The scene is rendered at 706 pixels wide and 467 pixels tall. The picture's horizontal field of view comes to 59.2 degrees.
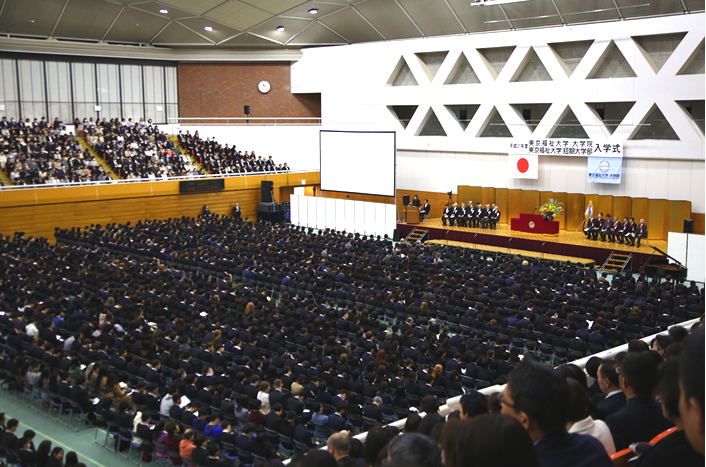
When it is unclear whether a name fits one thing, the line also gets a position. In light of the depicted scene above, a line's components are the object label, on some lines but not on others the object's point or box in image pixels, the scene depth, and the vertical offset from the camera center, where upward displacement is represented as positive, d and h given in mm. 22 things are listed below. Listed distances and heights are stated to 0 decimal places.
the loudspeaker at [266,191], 33875 -902
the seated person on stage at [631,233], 24422 -2315
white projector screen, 30047 +654
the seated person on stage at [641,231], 24178 -2258
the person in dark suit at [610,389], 5316 -1880
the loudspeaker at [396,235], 28702 -2834
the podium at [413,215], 29781 -1948
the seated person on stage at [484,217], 28416 -1961
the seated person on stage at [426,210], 30734 -1766
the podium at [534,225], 26719 -2211
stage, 23906 -2813
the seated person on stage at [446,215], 29412 -1932
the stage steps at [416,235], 28719 -2820
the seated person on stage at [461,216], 29000 -1950
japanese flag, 29203 +388
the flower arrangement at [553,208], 27641 -1504
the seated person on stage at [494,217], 28469 -1955
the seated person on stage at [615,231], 24859 -2285
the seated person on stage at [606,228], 25202 -2193
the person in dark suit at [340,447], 5862 -2613
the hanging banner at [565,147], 26703 +1211
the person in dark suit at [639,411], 4363 -1671
